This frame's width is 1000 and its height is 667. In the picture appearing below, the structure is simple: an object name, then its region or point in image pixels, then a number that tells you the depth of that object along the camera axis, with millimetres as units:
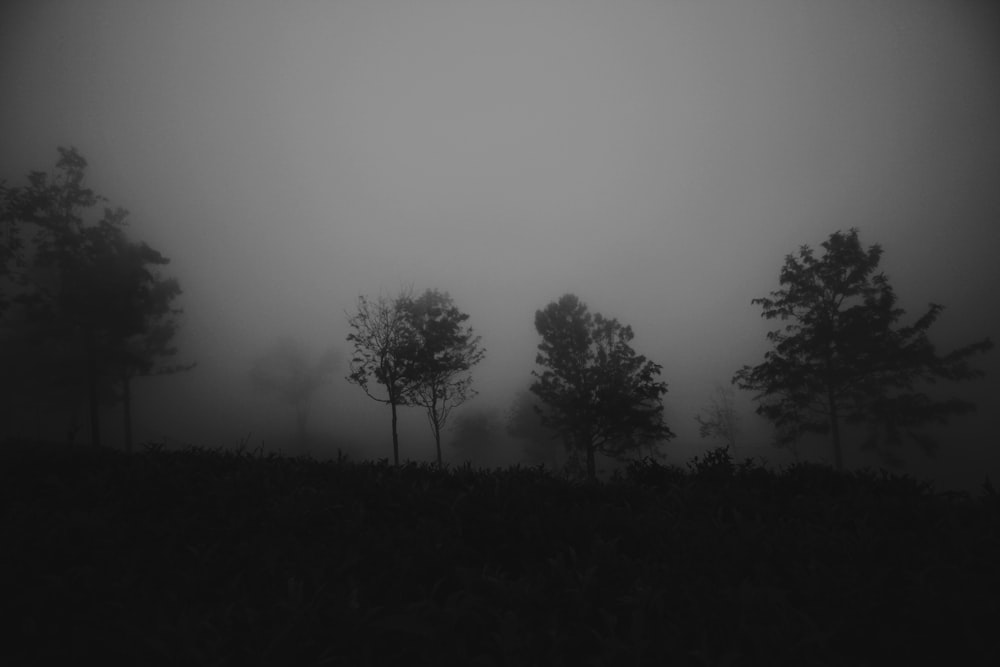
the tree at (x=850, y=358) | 17359
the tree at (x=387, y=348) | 19156
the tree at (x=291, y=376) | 45906
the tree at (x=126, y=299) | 19938
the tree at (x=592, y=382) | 18344
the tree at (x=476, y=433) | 41500
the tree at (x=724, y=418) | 40406
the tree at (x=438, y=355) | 19828
